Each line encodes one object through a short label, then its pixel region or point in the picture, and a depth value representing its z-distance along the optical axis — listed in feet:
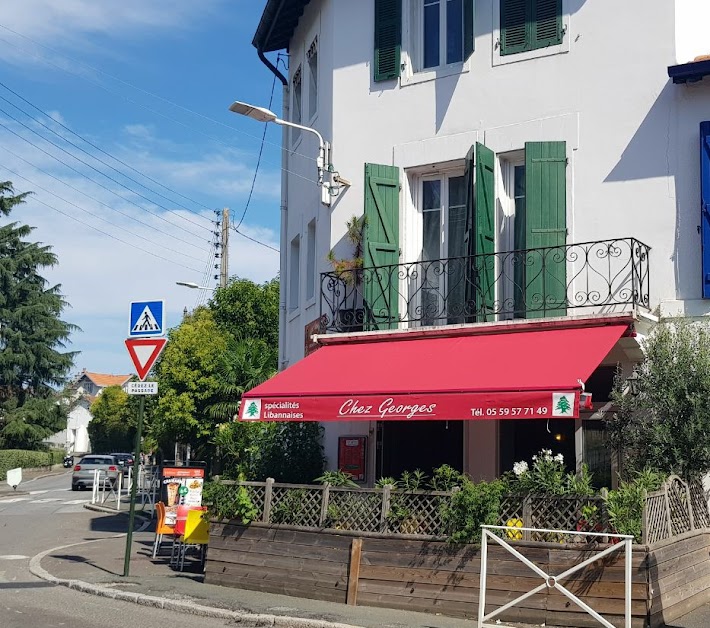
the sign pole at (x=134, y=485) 41.73
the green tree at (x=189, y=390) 88.53
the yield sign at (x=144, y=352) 43.93
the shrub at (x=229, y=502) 41.14
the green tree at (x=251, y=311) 111.75
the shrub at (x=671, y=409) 36.17
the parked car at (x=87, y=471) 136.03
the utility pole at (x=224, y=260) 116.06
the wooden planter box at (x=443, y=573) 31.72
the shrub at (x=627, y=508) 32.09
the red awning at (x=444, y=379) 35.06
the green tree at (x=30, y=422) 187.93
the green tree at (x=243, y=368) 82.07
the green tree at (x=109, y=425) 233.14
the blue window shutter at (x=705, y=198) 39.75
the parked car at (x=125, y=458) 141.04
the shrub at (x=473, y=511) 34.65
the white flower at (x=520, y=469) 35.73
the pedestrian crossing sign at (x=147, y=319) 44.21
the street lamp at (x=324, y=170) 50.08
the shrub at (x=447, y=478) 37.45
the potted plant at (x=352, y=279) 48.34
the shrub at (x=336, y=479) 40.60
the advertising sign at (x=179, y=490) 51.60
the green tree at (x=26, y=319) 190.39
